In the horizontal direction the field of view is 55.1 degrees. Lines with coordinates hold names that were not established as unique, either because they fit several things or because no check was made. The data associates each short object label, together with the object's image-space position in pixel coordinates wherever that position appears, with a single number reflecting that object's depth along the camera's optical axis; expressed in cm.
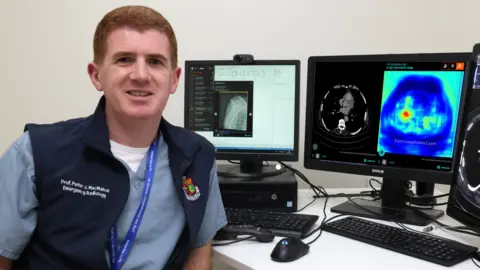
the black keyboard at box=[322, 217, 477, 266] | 117
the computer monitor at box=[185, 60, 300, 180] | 165
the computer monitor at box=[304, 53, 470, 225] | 144
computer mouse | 117
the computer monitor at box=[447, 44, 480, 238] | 127
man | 107
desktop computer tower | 156
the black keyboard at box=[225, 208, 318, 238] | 135
